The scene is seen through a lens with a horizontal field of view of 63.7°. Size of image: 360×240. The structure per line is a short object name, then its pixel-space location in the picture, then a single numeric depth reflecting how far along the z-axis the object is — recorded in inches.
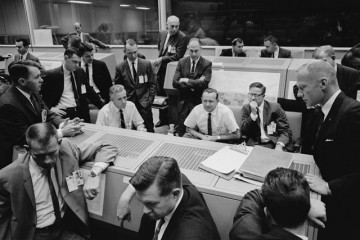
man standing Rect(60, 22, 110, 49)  219.1
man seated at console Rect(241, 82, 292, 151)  105.7
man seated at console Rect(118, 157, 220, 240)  46.3
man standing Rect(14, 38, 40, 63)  194.7
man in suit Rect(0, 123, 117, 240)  62.1
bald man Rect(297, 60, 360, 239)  53.6
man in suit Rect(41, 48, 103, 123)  121.6
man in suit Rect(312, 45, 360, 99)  105.5
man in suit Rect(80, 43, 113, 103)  144.7
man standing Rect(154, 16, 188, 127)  167.0
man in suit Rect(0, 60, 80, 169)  80.1
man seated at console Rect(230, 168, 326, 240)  42.2
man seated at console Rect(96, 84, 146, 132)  112.7
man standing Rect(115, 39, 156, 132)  147.3
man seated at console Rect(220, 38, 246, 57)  203.5
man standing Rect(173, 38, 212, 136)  127.1
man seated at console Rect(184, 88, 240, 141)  109.2
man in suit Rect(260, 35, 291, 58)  195.0
